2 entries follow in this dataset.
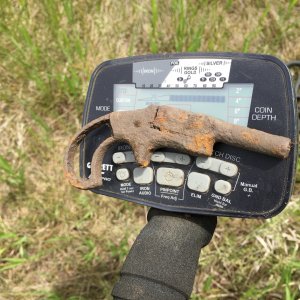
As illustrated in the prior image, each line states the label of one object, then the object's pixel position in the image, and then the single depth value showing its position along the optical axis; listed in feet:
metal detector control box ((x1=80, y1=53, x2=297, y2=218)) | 0.60
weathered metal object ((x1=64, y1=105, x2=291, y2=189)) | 0.58
